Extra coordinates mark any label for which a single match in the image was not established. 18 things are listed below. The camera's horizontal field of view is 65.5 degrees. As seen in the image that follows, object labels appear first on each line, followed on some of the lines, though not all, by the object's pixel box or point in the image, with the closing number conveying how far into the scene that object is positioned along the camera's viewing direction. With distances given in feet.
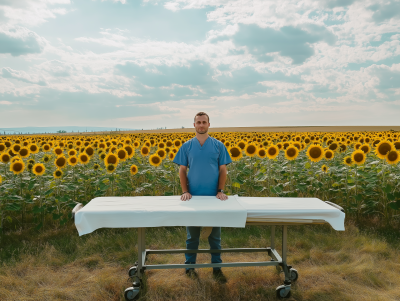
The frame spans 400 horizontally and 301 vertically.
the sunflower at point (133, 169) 23.34
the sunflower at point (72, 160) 23.01
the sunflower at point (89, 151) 26.89
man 13.83
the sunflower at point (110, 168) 21.56
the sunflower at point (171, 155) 25.12
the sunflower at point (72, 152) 26.66
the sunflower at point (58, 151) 25.33
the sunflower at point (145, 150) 25.83
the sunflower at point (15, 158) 22.02
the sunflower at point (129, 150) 25.84
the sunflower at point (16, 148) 28.50
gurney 11.14
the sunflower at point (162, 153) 26.85
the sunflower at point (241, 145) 29.27
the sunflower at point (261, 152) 24.79
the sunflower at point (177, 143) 31.89
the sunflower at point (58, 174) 20.52
